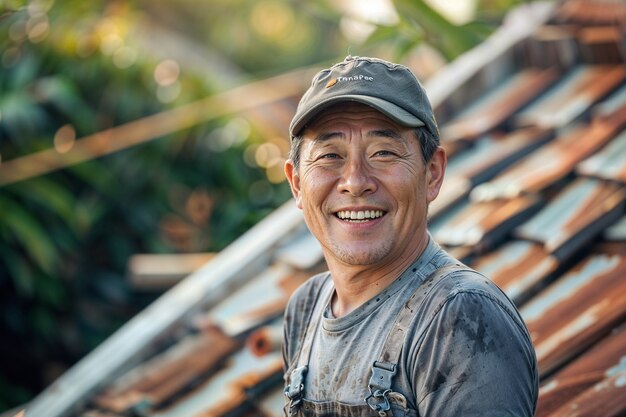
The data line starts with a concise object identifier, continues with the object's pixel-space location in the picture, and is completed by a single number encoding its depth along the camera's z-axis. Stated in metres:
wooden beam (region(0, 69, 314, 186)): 5.71
